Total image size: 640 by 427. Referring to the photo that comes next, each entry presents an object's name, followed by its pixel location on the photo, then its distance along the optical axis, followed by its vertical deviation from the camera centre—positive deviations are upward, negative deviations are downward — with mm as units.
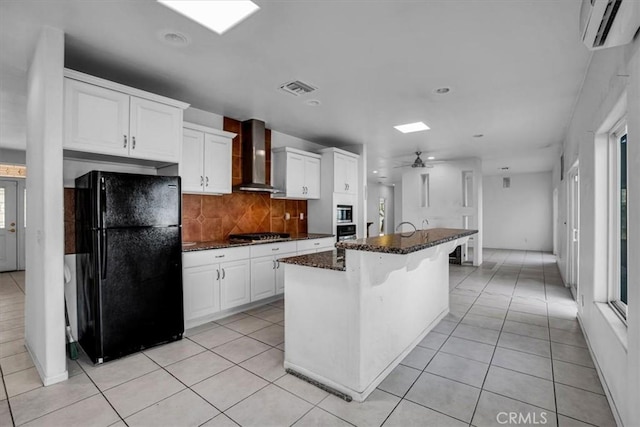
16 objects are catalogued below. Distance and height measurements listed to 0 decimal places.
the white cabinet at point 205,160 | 3654 +660
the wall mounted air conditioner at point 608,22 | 1308 +846
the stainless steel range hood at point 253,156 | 4363 +812
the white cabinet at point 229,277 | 3332 -750
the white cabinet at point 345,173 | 5355 +714
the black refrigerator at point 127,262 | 2572 -423
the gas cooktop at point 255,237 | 4070 -319
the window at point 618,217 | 2432 -39
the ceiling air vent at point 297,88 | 3244 +1339
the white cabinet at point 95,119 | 2457 +789
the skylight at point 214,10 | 1994 +1340
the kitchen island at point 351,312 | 2078 -712
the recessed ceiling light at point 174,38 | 2311 +1330
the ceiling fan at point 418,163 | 6316 +1007
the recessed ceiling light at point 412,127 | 4688 +1323
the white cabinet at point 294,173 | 4844 +648
